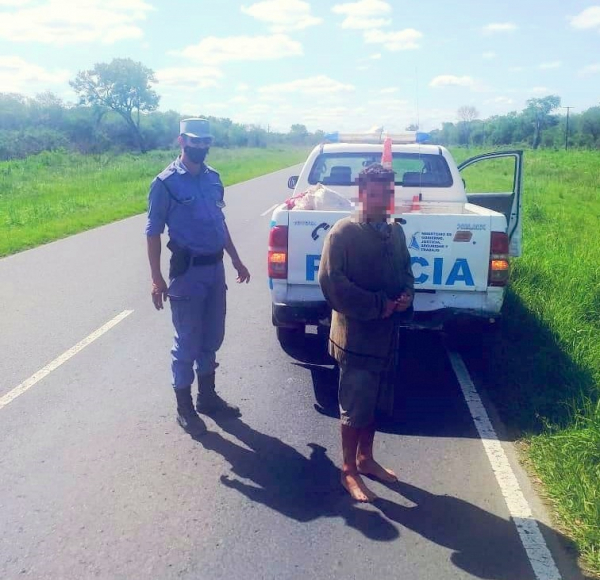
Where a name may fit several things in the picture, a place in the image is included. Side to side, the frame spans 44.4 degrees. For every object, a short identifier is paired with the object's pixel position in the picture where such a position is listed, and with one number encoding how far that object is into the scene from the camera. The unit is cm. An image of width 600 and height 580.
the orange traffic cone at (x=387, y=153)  531
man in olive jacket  376
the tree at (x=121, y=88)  8119
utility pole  7662
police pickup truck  541
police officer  470
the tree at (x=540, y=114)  8725
